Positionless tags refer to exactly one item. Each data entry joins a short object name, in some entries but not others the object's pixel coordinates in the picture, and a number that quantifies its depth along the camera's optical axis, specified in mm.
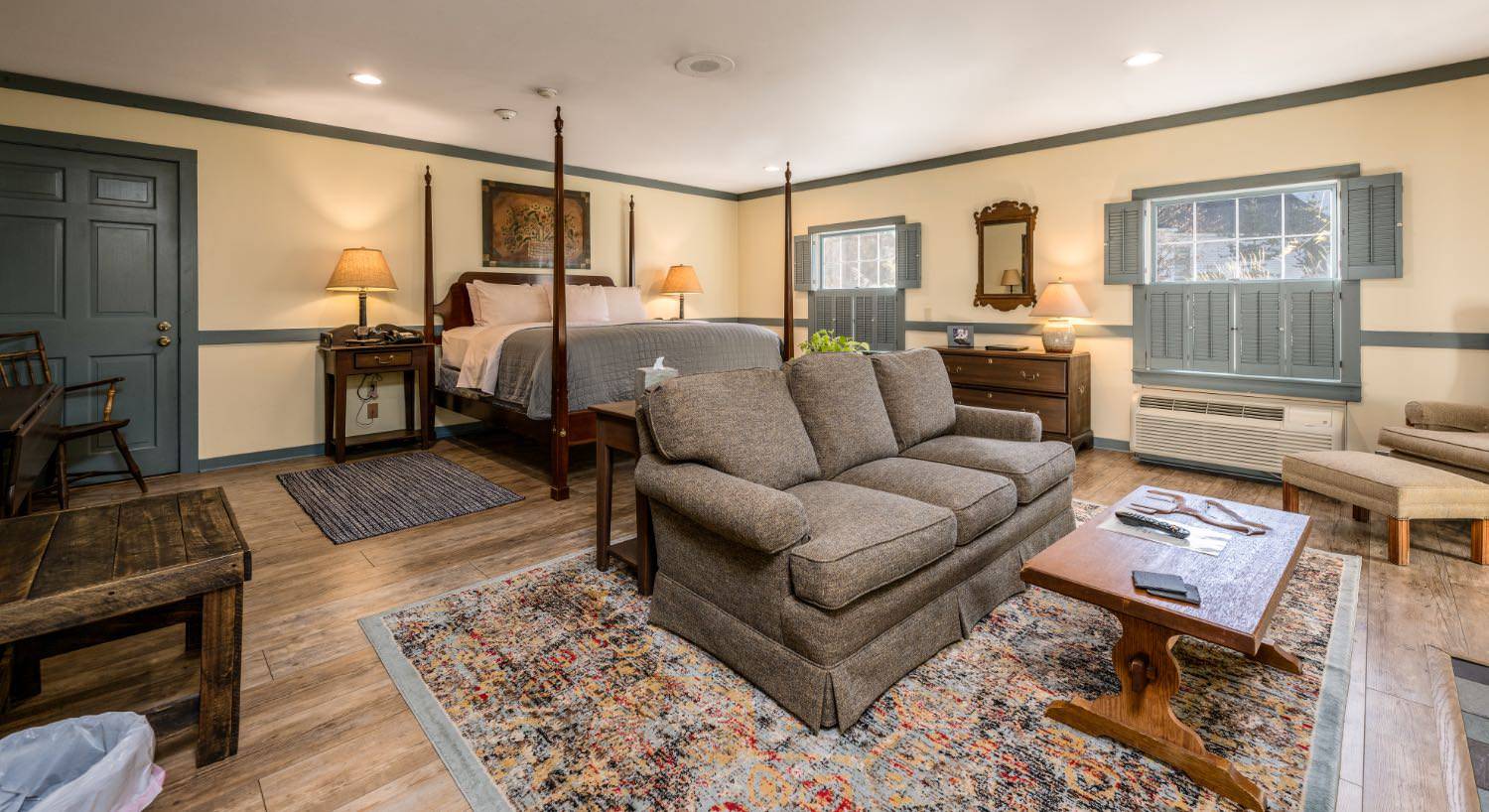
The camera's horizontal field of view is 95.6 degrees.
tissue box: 2777
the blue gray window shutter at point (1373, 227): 3895
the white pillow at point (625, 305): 6051
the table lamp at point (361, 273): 4777
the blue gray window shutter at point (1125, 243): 4836
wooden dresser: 4910
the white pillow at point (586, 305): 5625
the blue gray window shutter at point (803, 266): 7105
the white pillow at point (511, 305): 5387
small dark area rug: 3494
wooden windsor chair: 3580
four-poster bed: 3898
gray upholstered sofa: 1797
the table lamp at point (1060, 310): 4961
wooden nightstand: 4711
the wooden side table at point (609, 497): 2561
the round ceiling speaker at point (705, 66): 3621
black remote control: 2124
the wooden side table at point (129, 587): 1416
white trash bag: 1327
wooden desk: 2391
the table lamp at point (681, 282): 6859
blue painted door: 3941
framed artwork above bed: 5793
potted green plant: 4430
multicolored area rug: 1563
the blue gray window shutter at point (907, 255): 6129
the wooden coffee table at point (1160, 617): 1561
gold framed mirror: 5445
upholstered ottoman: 2836
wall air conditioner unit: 4141
